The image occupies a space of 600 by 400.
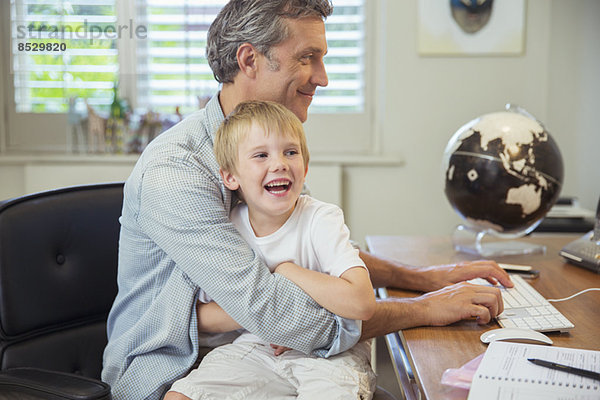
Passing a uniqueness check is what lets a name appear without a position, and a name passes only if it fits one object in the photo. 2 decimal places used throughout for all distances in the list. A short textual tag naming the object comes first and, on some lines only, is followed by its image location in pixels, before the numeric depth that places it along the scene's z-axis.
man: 1.18
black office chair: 1.34
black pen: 0.93
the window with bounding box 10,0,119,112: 3.47
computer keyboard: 1.23
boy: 1.17
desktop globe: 1.84
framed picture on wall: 3.30
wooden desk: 1.08
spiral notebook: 0.88
